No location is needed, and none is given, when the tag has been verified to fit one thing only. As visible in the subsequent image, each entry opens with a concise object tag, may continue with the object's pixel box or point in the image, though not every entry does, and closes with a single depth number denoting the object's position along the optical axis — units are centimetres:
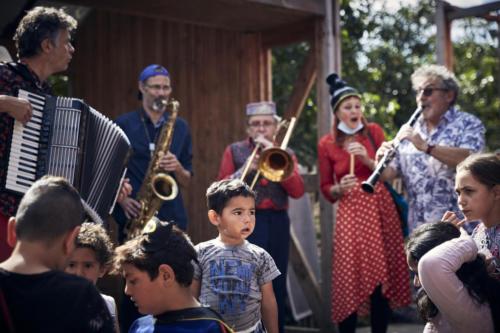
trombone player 555
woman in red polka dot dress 555
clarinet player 520
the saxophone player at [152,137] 554
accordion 385
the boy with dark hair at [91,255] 367
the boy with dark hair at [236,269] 394
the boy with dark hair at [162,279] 277
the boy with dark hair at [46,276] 241
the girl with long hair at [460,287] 314
